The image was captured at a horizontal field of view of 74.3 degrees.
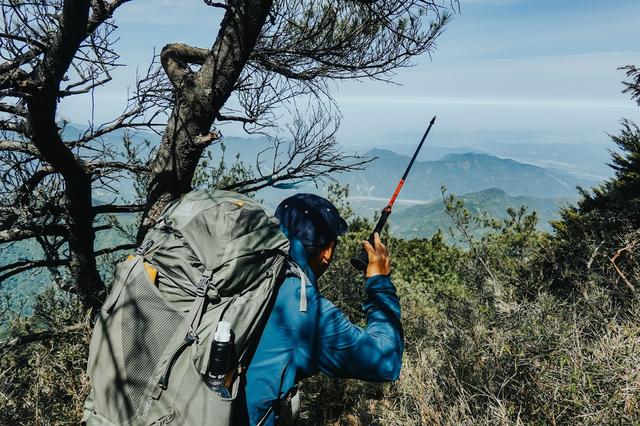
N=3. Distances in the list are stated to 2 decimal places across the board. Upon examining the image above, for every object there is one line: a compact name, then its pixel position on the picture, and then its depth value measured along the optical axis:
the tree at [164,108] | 2.65
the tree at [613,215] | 4.91
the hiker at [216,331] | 1.59
